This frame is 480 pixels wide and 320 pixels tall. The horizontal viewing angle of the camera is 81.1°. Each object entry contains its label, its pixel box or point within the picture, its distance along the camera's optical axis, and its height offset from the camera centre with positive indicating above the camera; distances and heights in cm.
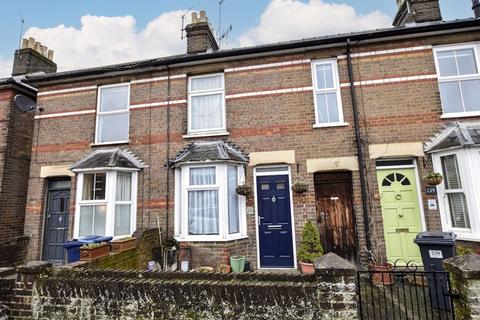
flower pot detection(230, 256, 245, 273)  661 -125
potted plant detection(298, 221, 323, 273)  632 -89
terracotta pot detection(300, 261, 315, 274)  620 -130
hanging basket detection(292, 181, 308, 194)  696 +51
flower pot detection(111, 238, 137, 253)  593 -65
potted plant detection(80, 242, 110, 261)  499 -65
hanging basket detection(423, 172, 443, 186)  620 +55
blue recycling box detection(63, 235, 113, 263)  612 -68
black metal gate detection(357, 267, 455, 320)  419 -160
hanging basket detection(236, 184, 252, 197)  714 +51
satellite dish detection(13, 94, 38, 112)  906 +372
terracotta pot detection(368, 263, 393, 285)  574 -142
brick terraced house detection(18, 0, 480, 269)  676 +155
